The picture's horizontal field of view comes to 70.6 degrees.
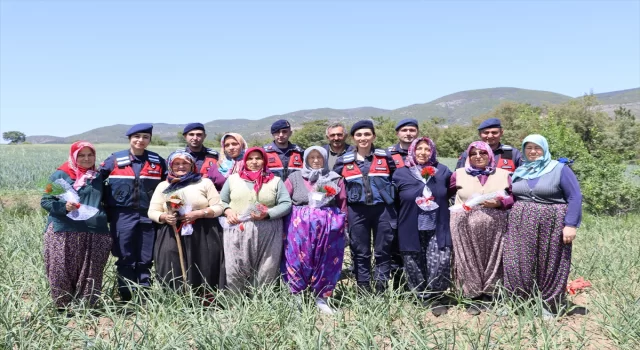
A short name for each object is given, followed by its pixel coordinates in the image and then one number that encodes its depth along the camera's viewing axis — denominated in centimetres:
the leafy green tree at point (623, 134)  3719
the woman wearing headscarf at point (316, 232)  385
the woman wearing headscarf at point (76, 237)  370
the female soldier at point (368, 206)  406
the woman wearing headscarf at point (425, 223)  400
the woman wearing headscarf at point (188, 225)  381
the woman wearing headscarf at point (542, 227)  368
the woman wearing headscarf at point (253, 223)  382
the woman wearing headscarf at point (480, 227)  392
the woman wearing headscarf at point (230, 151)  473
